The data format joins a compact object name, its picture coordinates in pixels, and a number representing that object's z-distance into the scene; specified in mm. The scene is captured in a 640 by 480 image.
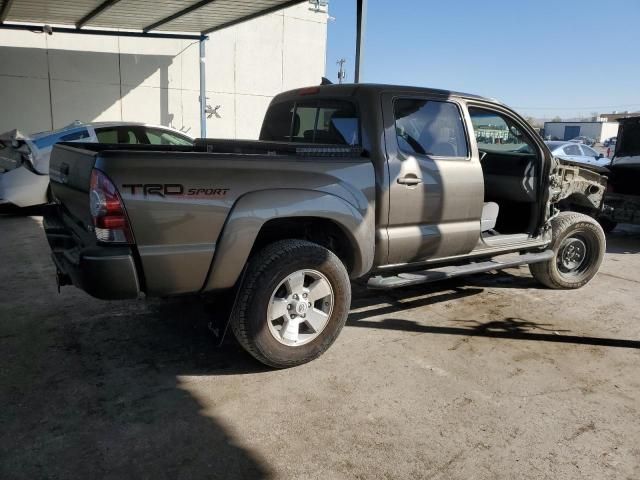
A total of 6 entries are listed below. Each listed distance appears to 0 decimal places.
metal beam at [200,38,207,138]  13300
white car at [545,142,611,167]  15766
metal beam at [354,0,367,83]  7246
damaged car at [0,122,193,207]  8312
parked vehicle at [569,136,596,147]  43909
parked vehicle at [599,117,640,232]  7949
